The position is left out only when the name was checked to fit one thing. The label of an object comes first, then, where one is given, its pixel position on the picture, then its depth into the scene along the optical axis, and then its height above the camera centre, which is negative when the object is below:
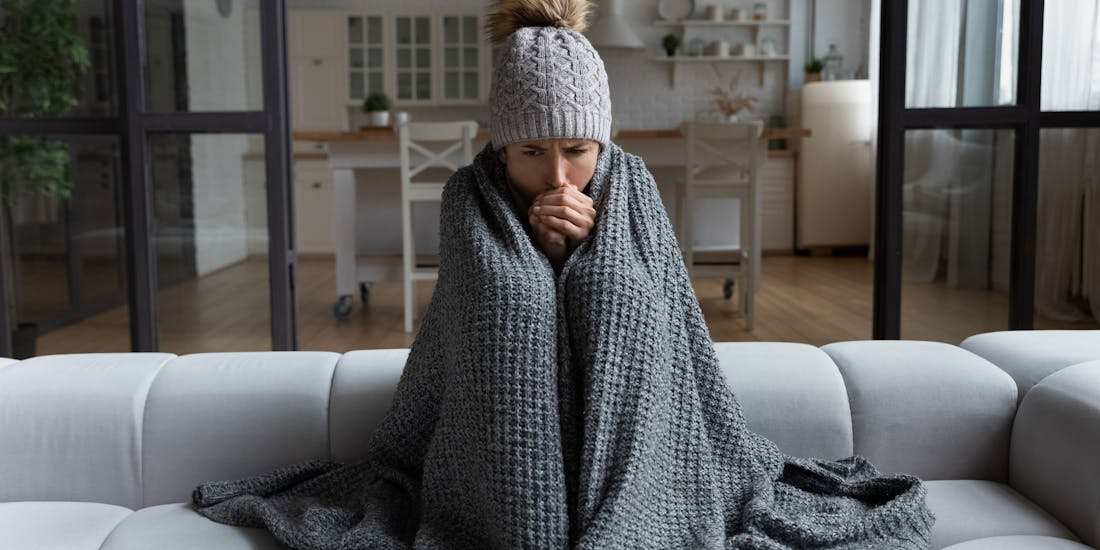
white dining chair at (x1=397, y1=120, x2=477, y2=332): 4.23 -0.10
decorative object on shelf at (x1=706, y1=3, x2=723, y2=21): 7.66 +1.02
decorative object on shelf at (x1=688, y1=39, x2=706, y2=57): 7.77 +0.76
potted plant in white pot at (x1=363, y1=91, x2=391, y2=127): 5.81 +0.23
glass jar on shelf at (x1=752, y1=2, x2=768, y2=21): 7.66 +1.02
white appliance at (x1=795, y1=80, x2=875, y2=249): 7.12 -0.16
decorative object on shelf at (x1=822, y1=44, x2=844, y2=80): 7.50 +0.59
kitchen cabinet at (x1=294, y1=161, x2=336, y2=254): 7.42 -0.47
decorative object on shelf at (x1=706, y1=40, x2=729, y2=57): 7.67 +0.74
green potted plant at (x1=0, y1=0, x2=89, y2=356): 2.92 +0.20
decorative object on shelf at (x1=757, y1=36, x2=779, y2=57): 7.71 +0.75
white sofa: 1.48 -0.41
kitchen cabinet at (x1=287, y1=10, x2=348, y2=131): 7.71 +0.60
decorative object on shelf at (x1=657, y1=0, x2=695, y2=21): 7.82 +1.06
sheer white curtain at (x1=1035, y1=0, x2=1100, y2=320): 2.71 -0.07
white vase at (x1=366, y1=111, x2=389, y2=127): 5.80 +0.16
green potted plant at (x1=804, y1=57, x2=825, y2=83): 7.38 +0.56
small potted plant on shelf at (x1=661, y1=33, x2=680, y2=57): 7.68 +0.79
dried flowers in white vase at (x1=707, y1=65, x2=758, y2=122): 7.66 +0.34
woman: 1.15 -0.31
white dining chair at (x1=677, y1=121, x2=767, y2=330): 4.40 -0.22
